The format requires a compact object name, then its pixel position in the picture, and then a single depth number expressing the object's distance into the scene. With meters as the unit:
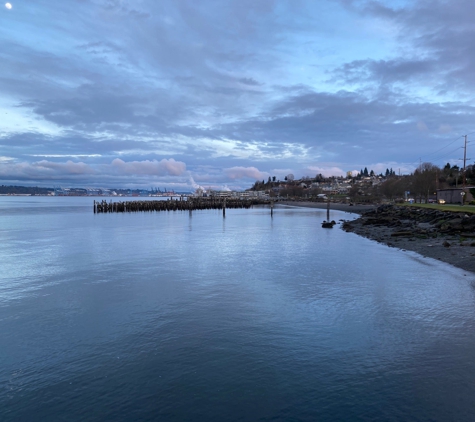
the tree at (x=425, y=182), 67.69
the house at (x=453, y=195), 55.75
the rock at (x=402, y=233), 28.41
